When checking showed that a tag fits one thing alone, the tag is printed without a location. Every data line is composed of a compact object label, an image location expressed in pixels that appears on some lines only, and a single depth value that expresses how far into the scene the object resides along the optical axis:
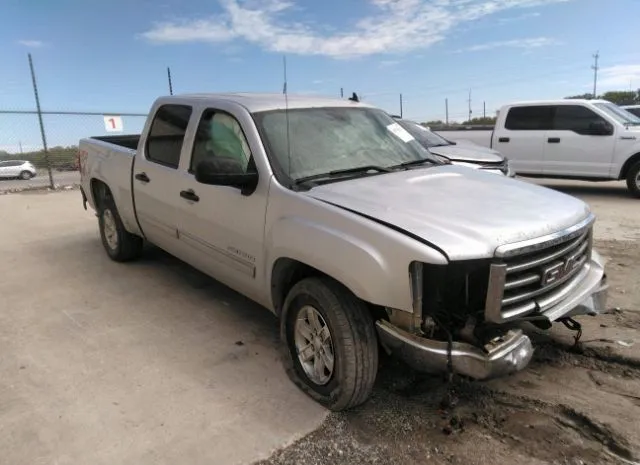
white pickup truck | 9.91
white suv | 24.69
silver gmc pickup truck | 2.62
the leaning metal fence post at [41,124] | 11.50
